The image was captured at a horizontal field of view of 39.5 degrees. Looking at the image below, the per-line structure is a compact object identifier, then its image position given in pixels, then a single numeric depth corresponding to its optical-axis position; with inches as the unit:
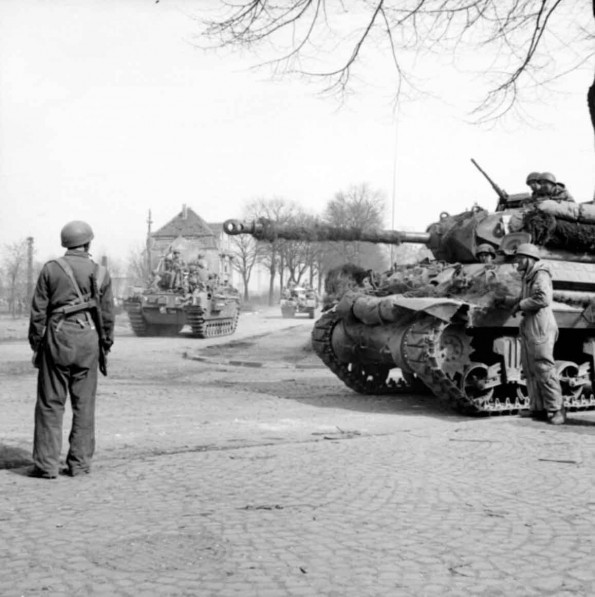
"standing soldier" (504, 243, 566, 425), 346.6
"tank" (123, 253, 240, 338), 1002.3
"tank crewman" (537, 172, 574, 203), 438.9
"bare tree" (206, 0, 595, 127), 255.4
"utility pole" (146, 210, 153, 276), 1903.9
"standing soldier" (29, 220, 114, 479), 222.2
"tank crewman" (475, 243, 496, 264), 426.9
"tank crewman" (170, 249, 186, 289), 1087.0
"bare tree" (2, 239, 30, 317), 1649.1
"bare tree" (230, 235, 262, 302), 2367.1
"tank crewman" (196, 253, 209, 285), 1115.0
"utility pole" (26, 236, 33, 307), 1609.3
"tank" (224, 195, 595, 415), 380.2
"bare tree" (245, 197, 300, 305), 2003.0
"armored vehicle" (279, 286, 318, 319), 1761.8
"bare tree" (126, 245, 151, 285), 2506.3
